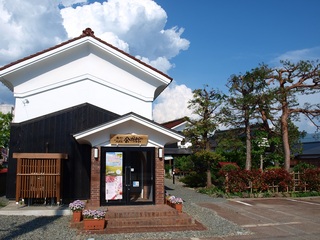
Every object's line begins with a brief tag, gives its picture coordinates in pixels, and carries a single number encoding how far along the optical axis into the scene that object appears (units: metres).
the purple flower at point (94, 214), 8.89
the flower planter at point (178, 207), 10.47
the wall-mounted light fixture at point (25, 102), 13.52
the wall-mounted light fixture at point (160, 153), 11.56
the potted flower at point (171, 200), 10.79
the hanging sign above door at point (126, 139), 11.34
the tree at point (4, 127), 20.27
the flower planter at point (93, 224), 8.83
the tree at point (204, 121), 18.58
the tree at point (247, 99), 18.03
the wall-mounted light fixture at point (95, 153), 11.11
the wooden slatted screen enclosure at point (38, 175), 11.49
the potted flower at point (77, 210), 9.52
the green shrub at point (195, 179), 21.29
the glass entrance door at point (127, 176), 11.27
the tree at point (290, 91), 18.11
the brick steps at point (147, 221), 9.18
